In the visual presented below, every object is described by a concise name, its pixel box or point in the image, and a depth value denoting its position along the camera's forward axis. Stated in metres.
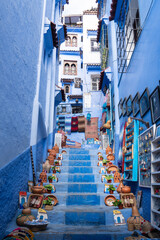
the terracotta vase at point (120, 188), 5.55
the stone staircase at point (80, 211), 4.00
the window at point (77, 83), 20.95
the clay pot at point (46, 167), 7.33
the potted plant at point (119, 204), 5.07
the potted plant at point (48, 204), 4.99
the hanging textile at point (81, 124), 17.05
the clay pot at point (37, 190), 5.30
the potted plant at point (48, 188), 5.75
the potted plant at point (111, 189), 5.78
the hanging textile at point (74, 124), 17.28
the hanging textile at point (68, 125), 17.39
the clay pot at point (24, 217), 4.25
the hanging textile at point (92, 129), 16.58
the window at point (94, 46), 18.77
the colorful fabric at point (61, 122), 18.08
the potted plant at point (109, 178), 6.43
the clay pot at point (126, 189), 5.34
